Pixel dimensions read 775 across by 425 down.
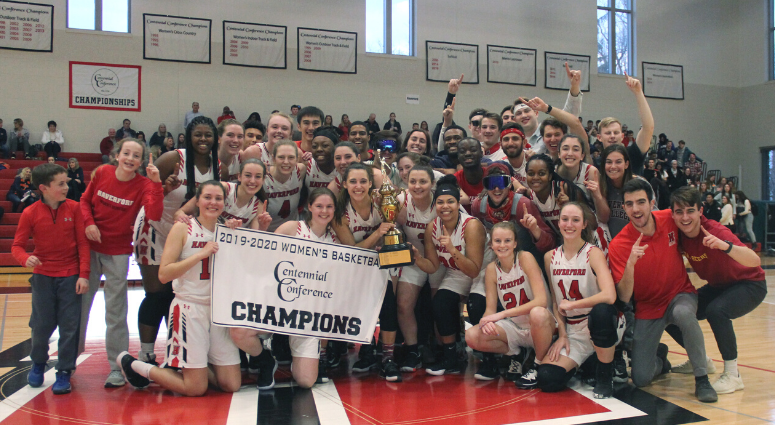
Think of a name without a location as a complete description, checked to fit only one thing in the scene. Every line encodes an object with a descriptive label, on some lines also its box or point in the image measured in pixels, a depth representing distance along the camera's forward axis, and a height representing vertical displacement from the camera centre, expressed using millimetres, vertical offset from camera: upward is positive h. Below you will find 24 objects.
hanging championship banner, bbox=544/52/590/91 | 19391 +5030
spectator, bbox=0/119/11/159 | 14688 +1829
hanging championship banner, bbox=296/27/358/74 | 17172 +4978
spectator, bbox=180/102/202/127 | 16034 +2875
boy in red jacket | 4242 -402
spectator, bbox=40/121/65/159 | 15055 +1994
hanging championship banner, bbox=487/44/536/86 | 18859 +5004
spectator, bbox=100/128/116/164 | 15617 +1971
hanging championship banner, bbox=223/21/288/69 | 16516 +4957
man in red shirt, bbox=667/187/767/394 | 4117 -403
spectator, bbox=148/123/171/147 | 15422 +2138
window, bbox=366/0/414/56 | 18141 +6014
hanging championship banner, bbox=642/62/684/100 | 20688 +4976
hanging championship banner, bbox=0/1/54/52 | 14875 +4918
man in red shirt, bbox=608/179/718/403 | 4160 -477
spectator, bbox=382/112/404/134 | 17547 +2827
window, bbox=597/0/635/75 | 20406 +6448
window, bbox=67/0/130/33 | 15641 +5462
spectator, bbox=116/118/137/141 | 15367 +2286
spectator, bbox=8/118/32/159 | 14969 +1962
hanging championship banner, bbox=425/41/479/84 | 18375 +4979
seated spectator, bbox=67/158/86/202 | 12797 +828
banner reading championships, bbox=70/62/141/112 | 15625 +3533
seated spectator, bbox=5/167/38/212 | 12977 +578
